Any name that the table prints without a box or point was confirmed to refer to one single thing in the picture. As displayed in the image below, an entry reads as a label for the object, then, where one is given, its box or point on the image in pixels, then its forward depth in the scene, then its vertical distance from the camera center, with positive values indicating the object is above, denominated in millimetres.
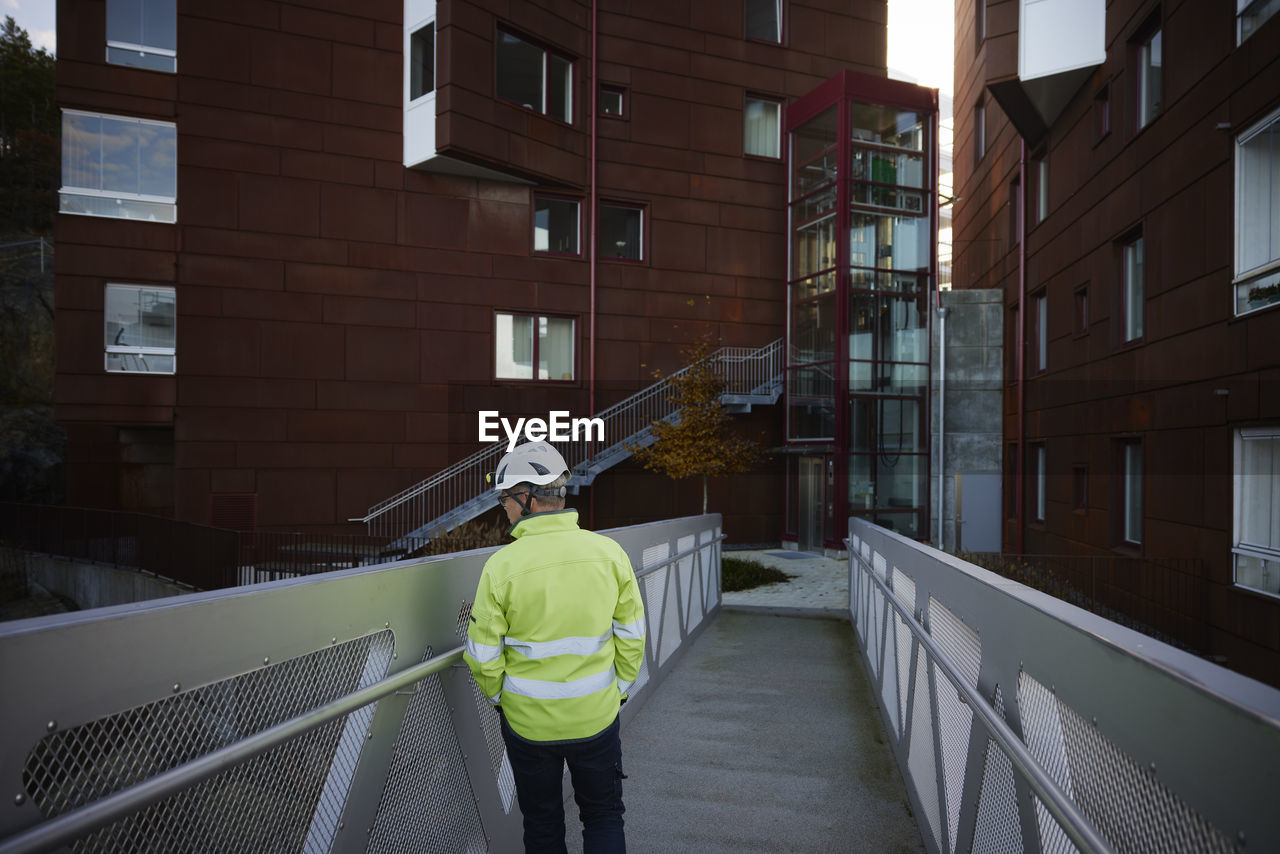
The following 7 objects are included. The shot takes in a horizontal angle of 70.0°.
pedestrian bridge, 1935 -894
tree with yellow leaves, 20141 -418
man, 3566 -913
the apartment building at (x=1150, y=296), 11000 +2011
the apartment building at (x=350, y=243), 19000 +3934
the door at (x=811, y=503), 23062 -2082
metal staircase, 19891 -820
